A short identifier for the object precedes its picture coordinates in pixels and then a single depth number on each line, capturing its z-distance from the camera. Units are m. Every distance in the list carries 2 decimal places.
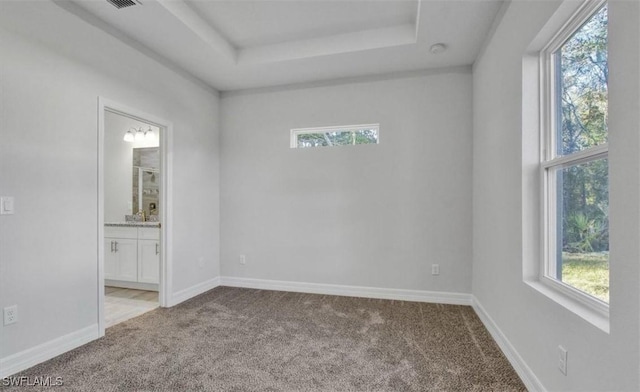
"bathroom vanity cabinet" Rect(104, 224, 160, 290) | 3.86
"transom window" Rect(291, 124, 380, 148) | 3.73
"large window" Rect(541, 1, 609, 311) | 1.41
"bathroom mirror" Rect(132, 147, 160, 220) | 4.67
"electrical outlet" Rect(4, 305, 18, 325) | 1.99
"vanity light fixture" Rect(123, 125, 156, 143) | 4.57
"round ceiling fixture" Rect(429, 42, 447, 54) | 2.96
